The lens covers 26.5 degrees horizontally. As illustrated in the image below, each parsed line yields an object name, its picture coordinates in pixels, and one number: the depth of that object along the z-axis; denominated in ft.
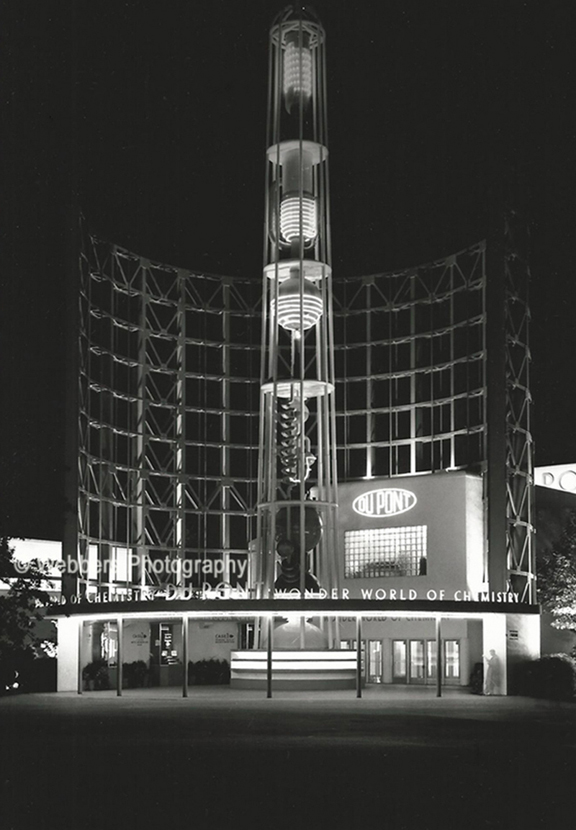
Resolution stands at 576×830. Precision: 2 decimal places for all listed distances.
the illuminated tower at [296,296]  170.40
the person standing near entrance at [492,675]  166.20
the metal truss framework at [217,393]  210.59
